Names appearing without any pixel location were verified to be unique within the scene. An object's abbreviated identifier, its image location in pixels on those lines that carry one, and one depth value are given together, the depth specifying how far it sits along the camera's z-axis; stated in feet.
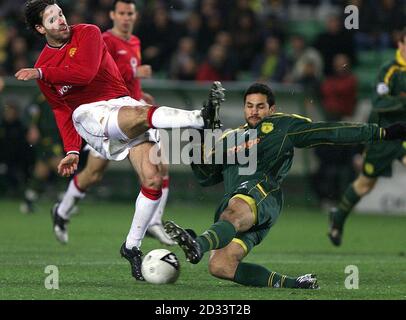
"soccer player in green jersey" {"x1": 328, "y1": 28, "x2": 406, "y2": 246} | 38.29
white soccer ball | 26.68
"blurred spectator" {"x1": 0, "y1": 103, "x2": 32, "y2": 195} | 57.36
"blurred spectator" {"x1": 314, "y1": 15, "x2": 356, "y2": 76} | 57.36
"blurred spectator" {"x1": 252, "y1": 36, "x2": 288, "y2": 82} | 58.54
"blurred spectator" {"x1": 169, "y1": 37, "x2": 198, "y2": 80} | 59.26
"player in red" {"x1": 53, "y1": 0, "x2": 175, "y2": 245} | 36.14
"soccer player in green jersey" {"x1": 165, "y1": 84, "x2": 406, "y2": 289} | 25.64
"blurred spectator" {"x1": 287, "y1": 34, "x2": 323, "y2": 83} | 57.00
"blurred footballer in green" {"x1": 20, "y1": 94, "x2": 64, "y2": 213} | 55.36
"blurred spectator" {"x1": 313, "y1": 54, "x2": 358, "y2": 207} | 54.75
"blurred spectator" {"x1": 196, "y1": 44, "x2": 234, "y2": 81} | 58.44
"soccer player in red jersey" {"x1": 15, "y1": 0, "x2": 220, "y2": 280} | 28.19
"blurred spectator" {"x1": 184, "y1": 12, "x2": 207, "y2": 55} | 61.46
